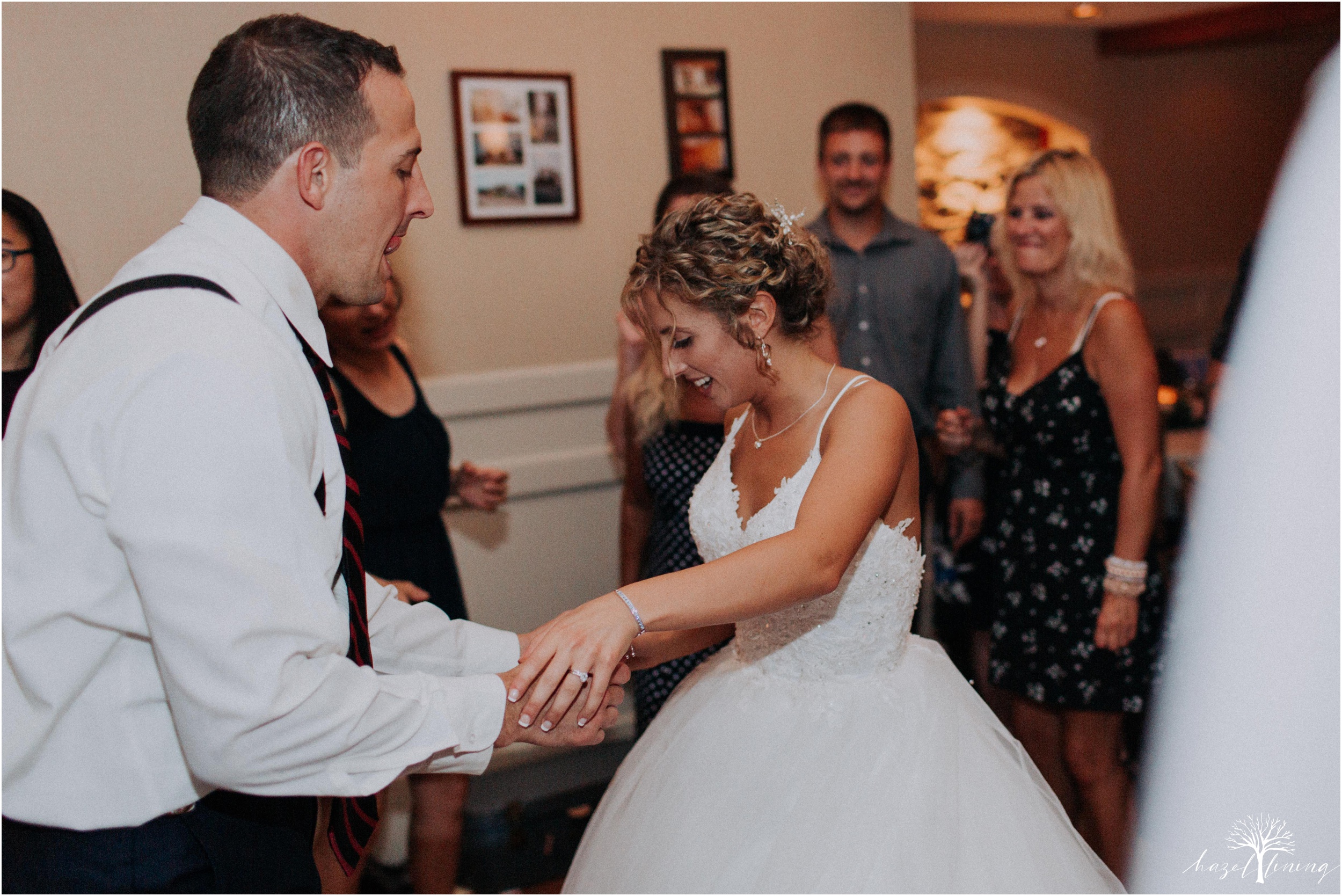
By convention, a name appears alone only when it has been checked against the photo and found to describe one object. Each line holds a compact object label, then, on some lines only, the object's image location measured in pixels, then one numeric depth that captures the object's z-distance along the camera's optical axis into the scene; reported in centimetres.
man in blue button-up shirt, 298
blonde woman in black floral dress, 234
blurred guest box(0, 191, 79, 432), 182
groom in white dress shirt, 100
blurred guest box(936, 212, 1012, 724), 289
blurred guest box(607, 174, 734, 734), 236
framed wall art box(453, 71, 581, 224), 284
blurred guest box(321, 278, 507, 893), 231
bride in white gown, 142
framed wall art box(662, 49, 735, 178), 313
